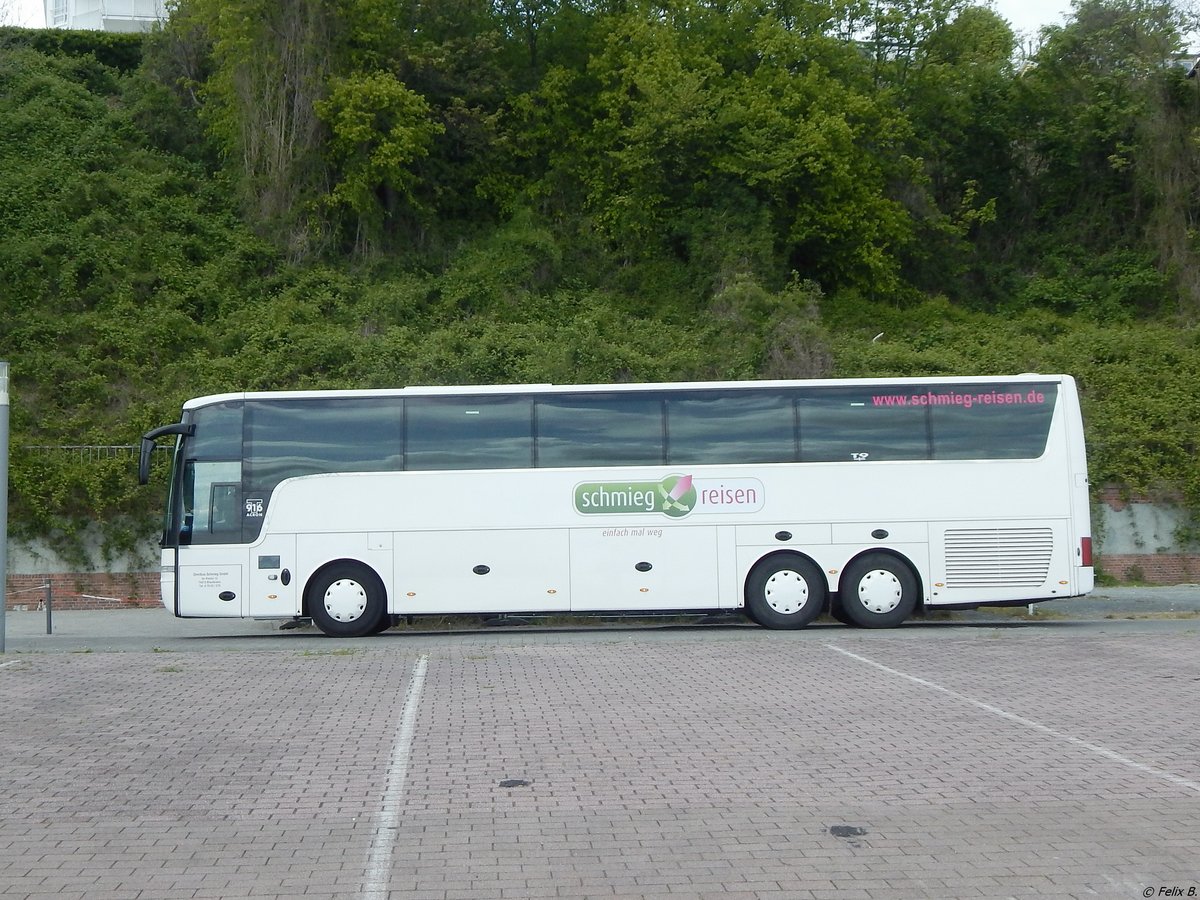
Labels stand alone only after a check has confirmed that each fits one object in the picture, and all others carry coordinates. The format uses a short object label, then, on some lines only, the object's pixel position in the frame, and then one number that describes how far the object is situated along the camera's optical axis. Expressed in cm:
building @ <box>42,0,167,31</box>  5619
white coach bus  1844
